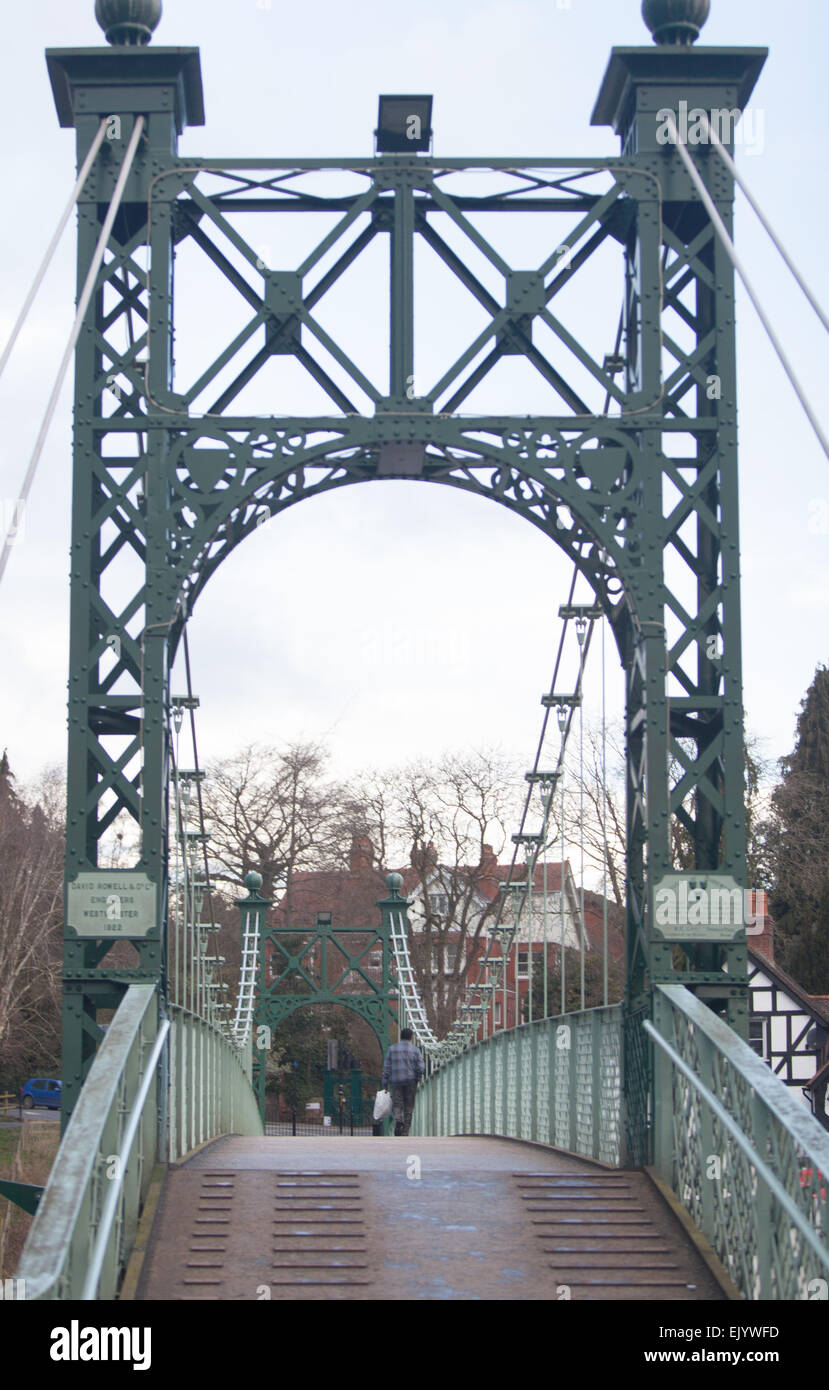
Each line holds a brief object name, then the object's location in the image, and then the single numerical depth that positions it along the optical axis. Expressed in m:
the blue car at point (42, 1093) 50.94
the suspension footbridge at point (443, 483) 8.69
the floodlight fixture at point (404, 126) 9.82
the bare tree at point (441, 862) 40.94
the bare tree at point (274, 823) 41.22
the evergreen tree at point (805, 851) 35.16
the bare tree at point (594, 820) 33.48
